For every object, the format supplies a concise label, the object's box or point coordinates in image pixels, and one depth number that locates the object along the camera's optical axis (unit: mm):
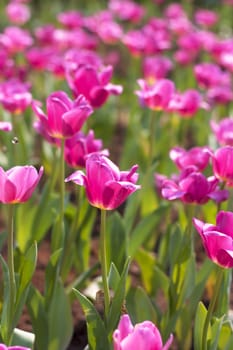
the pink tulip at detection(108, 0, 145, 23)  2943
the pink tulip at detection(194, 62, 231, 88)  2203
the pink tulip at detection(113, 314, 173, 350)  1295
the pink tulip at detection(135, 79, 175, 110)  1871
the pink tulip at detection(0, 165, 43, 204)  1415
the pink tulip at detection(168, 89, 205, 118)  1970
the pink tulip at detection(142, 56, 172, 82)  2320
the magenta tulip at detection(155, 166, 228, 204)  1553
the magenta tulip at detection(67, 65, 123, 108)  1719
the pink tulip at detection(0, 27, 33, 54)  2343
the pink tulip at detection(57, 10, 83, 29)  2665
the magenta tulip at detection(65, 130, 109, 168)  1641
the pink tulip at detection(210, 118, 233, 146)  1795
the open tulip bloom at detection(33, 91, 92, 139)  1550
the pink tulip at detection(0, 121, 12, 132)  1621
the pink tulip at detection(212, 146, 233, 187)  1553
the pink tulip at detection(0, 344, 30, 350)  1269
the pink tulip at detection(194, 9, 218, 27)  3090
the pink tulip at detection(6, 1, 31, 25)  2827
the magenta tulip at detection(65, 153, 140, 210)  1410
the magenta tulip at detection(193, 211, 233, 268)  1398
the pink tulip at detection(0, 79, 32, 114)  1820
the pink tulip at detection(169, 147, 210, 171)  1665
